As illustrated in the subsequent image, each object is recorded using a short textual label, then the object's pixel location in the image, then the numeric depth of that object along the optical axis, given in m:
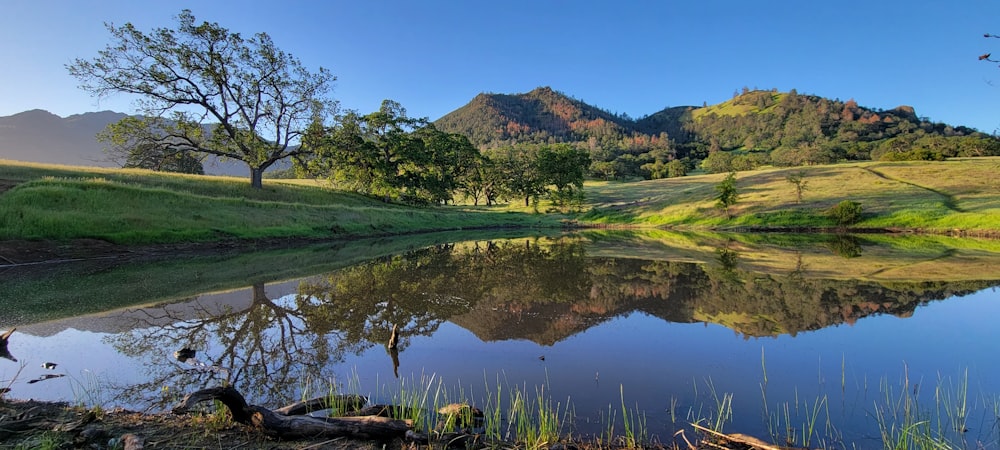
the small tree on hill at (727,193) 51.91
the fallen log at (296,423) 4.29
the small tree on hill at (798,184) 52.50
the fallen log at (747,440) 4.04
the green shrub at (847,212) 43.47
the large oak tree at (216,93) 33.31
